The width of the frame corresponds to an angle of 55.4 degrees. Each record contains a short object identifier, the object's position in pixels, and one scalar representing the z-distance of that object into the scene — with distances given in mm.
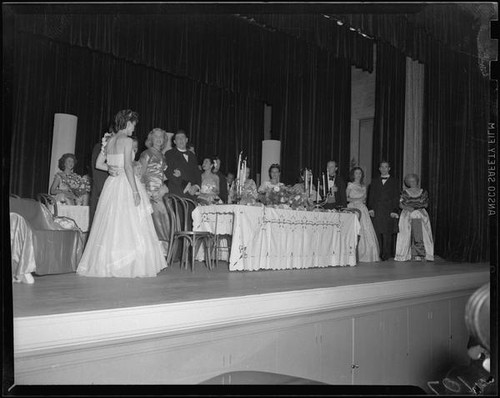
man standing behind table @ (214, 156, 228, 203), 7159
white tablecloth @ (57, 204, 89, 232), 5051
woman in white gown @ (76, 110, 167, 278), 3855
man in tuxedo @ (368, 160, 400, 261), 7344
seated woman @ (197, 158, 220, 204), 5824
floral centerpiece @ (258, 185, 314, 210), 5430
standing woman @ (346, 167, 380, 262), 7109
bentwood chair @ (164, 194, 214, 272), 4637
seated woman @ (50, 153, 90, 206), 5684
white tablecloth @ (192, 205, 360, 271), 4836
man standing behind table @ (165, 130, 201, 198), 6129
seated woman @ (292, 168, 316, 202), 5691
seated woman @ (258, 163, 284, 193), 6197
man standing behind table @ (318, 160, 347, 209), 7004
